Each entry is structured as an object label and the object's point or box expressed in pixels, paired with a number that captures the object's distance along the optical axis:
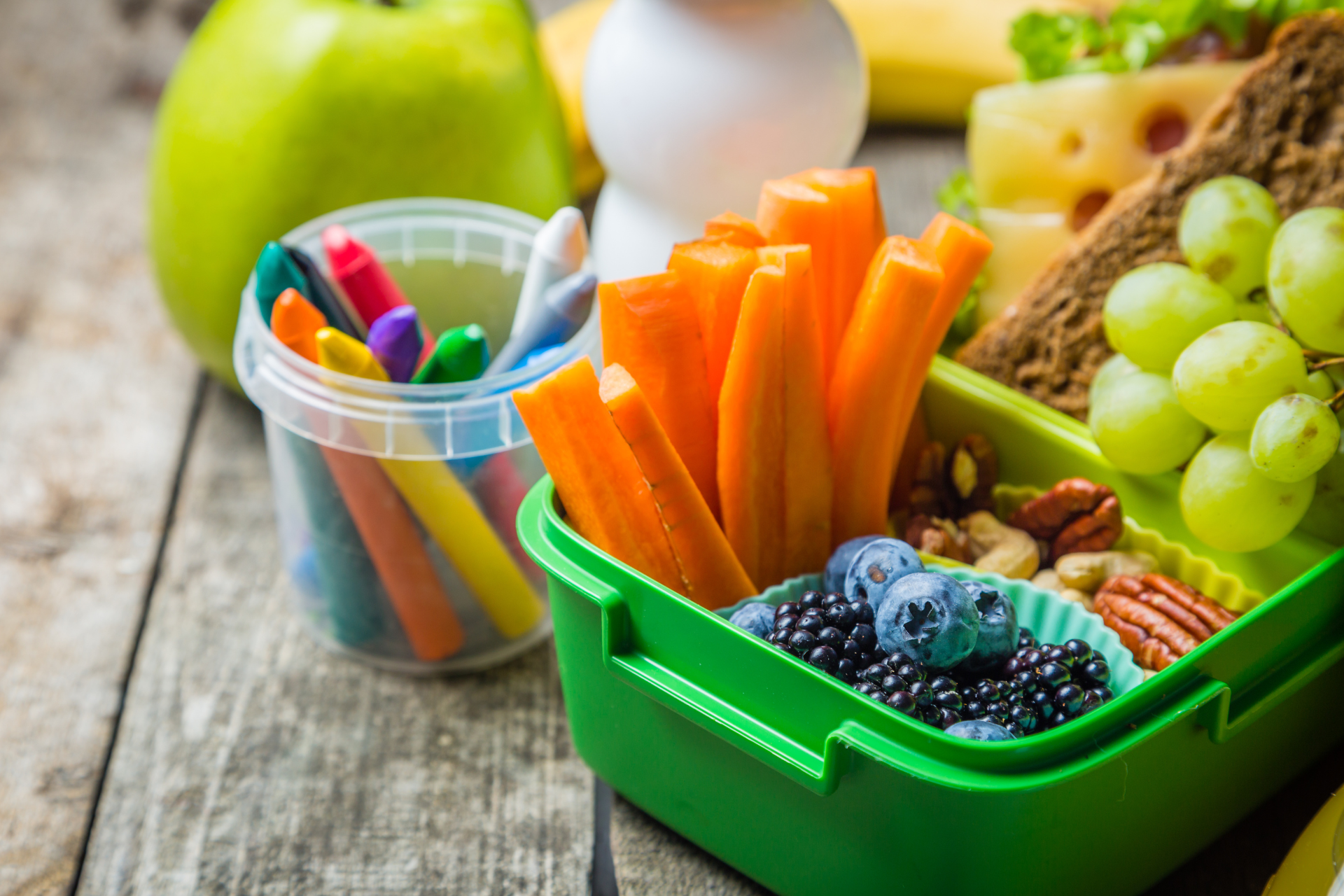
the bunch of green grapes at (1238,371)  0.67
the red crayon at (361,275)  0.72
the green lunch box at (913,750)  0.64
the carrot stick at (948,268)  0.69
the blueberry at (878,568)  0.67
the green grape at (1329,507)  0.68
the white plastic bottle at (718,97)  0.73
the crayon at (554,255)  0.72
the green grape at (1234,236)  0.69
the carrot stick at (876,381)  0.68
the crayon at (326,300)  0.72
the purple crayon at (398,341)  0.70
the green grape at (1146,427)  0.68
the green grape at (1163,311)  0.69
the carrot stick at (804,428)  0.67
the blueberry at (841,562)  0.68
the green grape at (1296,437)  0.66
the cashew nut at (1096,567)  0.69
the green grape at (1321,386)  0.67
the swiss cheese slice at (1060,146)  0.76
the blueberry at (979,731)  0.65
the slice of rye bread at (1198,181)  0.73
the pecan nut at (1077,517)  0.69
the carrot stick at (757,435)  0.67
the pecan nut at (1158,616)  0.67
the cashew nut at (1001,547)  0.70
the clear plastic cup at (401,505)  0.70
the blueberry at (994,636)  0.66
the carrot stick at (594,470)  0.67
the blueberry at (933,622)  0.65
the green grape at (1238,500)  0.67
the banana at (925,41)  0.88
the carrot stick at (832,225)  0.69
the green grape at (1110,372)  0.70
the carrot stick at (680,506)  0.66
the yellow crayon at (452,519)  0.70
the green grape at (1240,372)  0.67
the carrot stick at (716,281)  0.67
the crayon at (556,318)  0.71
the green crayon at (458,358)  0.70
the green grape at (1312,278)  0.67
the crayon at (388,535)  0.70
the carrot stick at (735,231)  0.68
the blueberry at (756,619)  0.67
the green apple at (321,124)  0.75
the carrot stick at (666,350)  0.67
